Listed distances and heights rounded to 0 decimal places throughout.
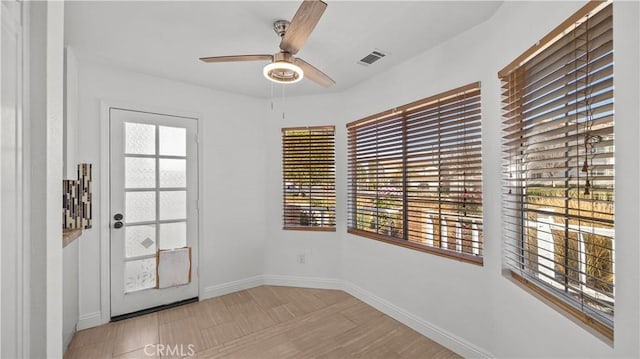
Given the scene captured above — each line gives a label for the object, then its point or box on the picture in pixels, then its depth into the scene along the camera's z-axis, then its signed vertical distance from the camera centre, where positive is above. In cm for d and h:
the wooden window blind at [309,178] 345 +4
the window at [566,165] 113 +7
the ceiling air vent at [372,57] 243 +112
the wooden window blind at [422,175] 209 +5
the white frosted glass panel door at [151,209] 273 -29
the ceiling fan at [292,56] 139 +83
